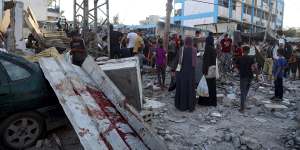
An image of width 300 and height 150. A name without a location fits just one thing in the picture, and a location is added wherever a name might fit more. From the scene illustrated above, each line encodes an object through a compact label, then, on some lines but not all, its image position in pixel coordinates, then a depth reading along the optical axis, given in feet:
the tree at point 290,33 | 109.44
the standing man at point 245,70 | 18.79
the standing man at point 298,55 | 35.35
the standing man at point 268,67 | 34.26
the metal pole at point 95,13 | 44.11
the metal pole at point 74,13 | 43.58
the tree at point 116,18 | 136.50
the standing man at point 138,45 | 28.05
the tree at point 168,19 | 31.89
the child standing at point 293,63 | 35.35
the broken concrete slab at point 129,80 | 16.26
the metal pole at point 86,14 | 43.04
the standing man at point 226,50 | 29.43
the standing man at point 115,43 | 27.96
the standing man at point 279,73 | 22.11
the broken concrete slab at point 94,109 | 10.91
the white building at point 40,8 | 88.06
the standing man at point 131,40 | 29.39
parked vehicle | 12.03
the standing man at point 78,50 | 20.62
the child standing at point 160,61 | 24.16
